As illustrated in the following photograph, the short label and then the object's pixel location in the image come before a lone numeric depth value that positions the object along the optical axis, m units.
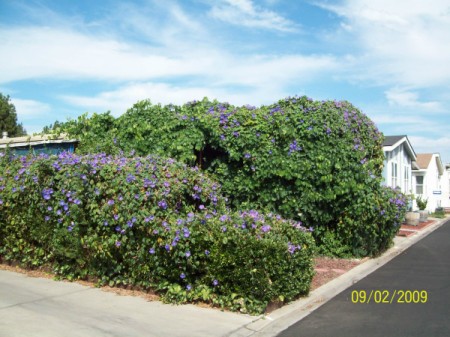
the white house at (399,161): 23.97
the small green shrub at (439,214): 35.14
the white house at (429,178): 40.12
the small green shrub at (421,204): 31.00
